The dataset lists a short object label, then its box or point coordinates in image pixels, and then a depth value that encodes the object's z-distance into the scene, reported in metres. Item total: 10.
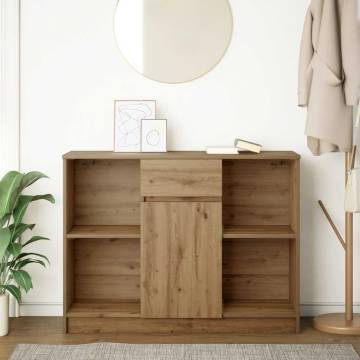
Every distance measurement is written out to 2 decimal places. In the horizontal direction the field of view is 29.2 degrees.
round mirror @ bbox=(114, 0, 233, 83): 3.90
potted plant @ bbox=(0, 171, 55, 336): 3.57
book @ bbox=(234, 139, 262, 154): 3.71
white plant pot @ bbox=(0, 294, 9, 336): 3.65
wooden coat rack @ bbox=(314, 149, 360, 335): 3.69
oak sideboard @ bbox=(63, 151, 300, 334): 3.65
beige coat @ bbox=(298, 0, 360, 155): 3.54
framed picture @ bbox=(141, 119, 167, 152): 3.81
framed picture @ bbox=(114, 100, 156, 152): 3.84
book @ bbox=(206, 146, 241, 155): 3.69
